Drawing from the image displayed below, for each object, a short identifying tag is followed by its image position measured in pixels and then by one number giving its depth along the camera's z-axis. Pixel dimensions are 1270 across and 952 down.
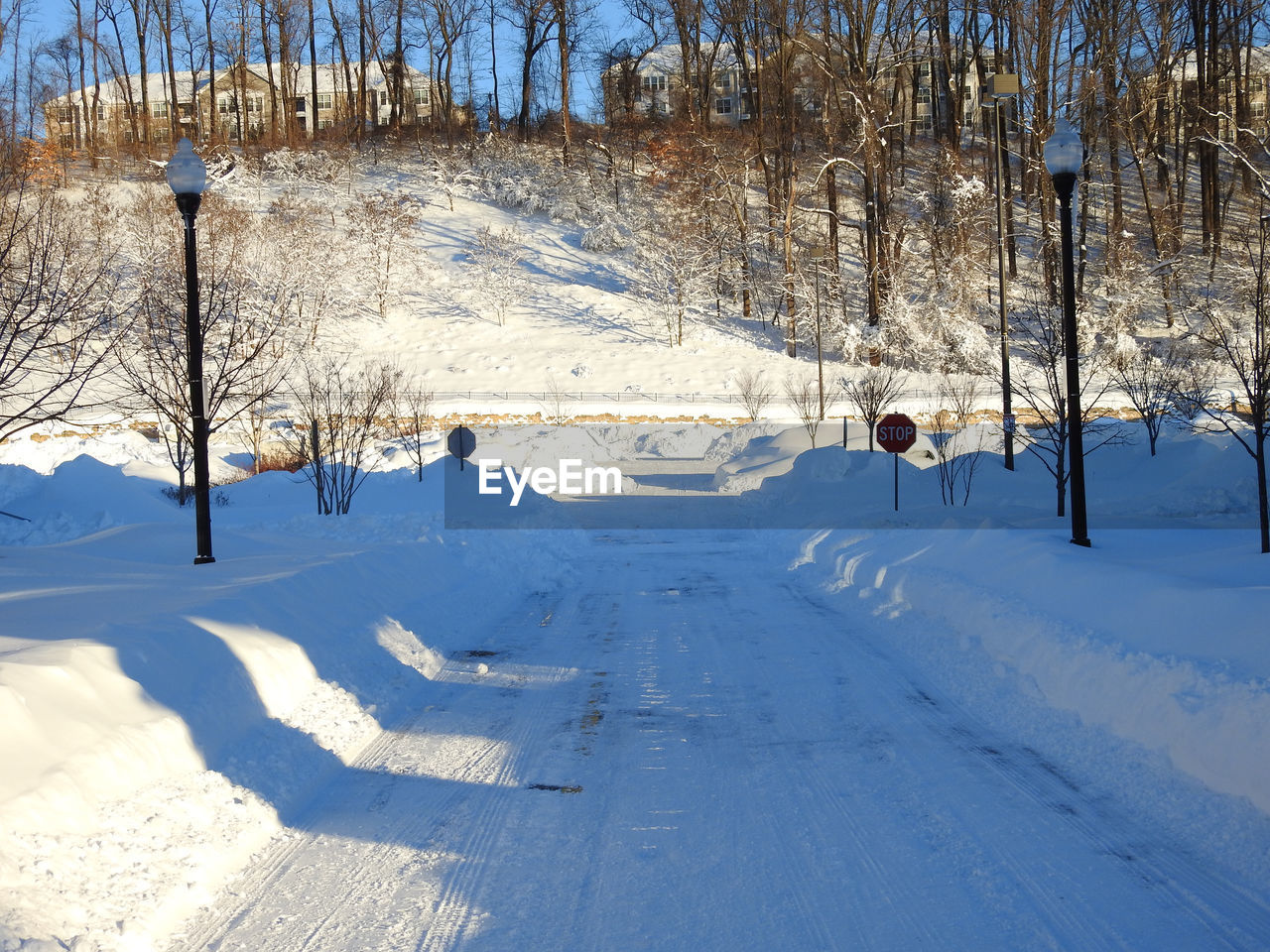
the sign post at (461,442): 31.52
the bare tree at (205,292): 18.67
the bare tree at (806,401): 33.62
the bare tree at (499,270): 55.41
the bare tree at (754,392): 41.94
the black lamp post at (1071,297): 10.67
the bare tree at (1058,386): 17.50
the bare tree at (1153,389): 26.22
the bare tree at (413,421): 31.83
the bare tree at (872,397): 30.25
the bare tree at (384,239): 56.34
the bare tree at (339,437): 21.89
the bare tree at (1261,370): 11.24
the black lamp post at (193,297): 10.41
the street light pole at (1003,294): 23.52
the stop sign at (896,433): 19.80
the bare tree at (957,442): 23.56
